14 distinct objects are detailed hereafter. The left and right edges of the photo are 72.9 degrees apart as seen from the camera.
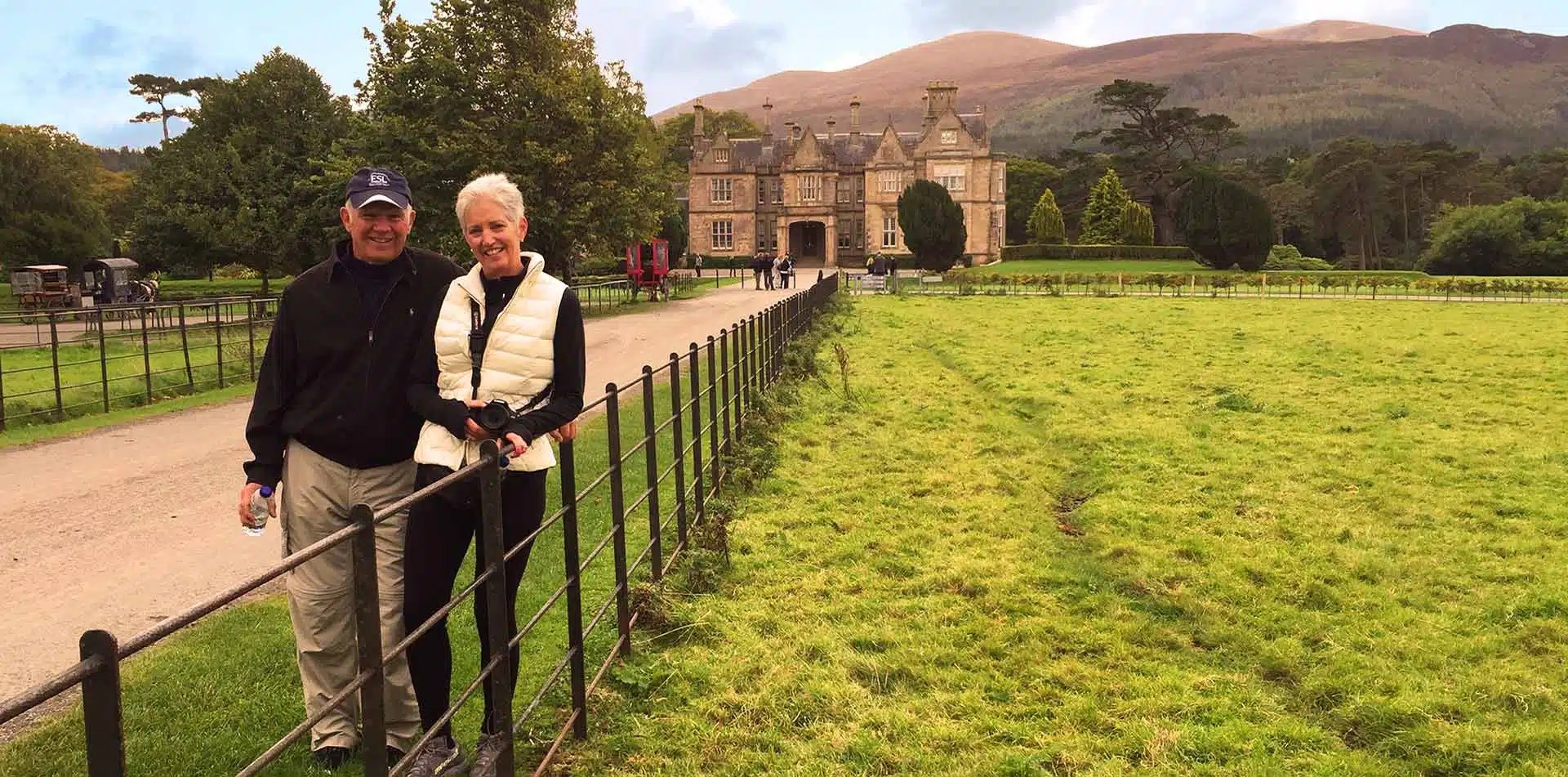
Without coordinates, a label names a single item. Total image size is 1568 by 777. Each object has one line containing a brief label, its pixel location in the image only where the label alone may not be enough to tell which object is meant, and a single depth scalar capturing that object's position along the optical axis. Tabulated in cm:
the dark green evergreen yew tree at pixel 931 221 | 4989
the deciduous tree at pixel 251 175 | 3850
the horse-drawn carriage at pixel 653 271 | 3459
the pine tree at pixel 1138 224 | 6081
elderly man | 370
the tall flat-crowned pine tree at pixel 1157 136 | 7756
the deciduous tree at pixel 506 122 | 2648
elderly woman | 357
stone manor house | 6519
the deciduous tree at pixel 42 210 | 4884
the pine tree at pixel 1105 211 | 6406
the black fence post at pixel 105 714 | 163
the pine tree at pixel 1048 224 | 6288
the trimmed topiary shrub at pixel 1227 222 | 4553
